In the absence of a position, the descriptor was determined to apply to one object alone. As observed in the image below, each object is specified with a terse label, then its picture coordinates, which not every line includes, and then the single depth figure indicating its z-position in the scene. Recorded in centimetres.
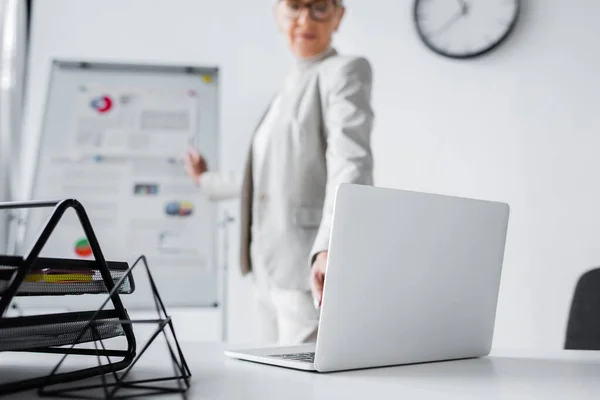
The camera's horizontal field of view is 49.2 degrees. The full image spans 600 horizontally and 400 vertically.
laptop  69
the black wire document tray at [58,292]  53
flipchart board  246
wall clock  253
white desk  58
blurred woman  169
